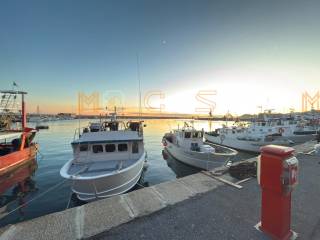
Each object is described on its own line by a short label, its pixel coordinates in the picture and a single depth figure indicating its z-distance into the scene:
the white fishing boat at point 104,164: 8.02
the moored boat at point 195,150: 14.50
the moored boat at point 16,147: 15.23
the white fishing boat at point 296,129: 25.95
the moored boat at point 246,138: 23.91
